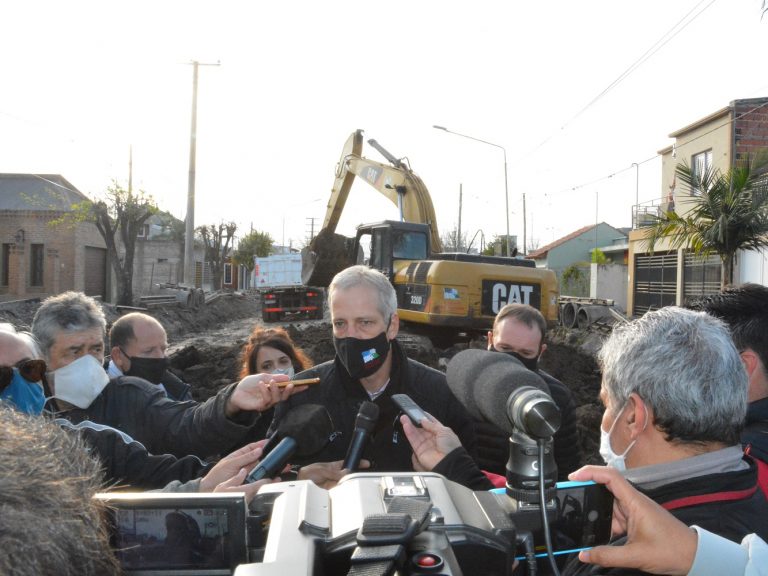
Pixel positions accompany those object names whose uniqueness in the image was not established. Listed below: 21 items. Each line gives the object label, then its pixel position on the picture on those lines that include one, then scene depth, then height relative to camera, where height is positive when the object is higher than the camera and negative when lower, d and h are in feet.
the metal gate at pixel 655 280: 78.74 +2.47
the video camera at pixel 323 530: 3.28 -1.31
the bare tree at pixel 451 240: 199.98 +17.46
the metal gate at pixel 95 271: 113.80 +2.64
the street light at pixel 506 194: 103.24 +15.87
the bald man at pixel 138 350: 12.53 -1.20
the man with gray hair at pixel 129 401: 8.87 -1.59
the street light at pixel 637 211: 87.25 +11.82
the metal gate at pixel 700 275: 69.05 +2.72
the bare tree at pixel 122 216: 83.56 +9.16
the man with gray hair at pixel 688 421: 5.09 -0.99
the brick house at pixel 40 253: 107.14 +5.30
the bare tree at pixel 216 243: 167.84 +11.75
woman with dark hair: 13.62 -1.35
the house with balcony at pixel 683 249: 69.77 +8.84
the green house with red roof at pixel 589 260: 110.63 +9.54
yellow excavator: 35.27 +1.41
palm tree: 31.60 +4.29
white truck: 78.18 -1.02
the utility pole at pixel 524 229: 144.09 +14.94
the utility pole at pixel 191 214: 82.99 +9.30
